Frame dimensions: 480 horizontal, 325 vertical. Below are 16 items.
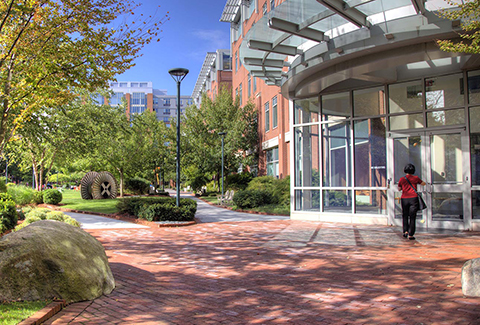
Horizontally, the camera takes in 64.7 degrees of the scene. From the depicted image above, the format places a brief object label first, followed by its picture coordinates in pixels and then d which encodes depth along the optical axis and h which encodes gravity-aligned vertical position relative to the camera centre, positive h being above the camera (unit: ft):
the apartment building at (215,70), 181.47 +58.35
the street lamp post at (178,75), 43.86 +12.60
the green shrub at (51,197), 66.03 -2.26
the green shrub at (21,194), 61.11 -1.69
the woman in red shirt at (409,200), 28.58 -1.51
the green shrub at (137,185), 115.34 -0.59
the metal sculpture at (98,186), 83.51 -0.55
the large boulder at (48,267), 14.15 -3.28
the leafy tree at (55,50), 26.35 +9.58
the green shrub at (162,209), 42.39 -3.02
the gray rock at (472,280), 14.97 -4.00
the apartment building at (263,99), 81.30 +20.15
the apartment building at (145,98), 439.55 +103.63
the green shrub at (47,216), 32.58 -2.88
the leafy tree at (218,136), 99.66 +12.77
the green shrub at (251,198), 60.18 -2.67
